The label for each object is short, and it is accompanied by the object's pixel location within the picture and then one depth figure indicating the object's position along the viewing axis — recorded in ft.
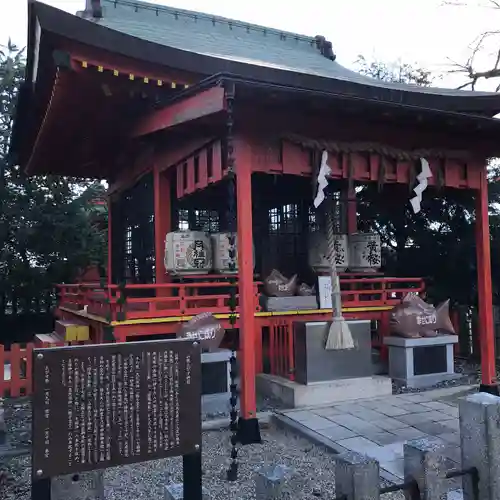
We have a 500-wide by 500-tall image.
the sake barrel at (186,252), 26.18
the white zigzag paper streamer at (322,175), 20.47
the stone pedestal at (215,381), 21.42
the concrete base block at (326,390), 21.52
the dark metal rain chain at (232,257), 14.84
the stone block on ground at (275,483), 8.93
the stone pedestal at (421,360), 25.64
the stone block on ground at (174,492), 10.27
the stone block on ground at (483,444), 11.16
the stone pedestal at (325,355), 21.90
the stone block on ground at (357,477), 9.36
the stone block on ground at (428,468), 10.21
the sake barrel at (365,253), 32.17
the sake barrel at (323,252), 31.83
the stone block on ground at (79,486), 10.65
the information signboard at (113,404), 9.75
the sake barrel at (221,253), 27.07
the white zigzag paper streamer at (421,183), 22.84
